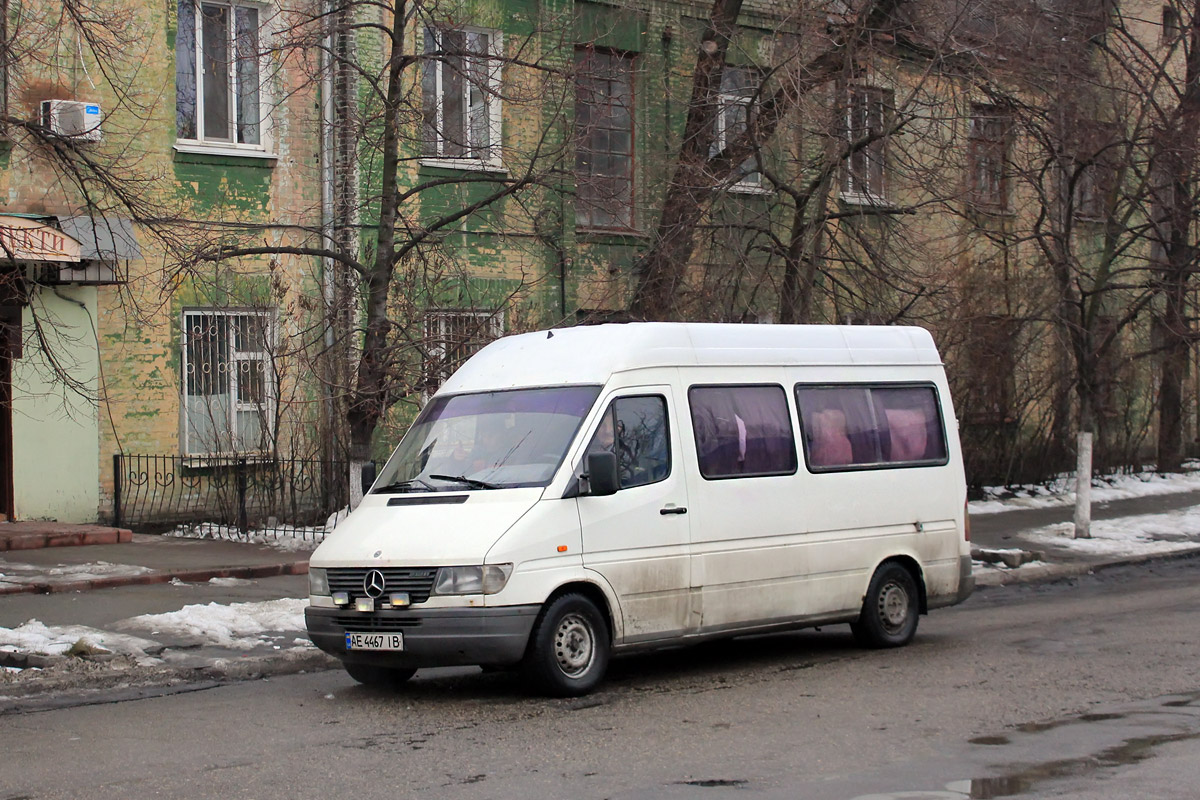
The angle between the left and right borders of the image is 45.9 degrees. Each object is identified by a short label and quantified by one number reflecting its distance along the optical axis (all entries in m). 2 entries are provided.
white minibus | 8.38
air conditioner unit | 16.12
